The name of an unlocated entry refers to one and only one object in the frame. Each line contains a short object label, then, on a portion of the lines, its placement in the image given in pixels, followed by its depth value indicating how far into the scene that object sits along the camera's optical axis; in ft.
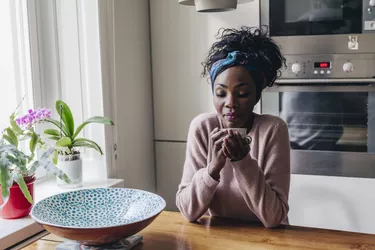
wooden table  3.42
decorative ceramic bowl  3.39
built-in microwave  6.30
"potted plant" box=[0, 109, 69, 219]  4.10
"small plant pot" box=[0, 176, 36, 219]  4.59
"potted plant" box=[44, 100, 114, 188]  5.53
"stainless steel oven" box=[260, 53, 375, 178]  6.40
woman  3.76
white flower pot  5.58
